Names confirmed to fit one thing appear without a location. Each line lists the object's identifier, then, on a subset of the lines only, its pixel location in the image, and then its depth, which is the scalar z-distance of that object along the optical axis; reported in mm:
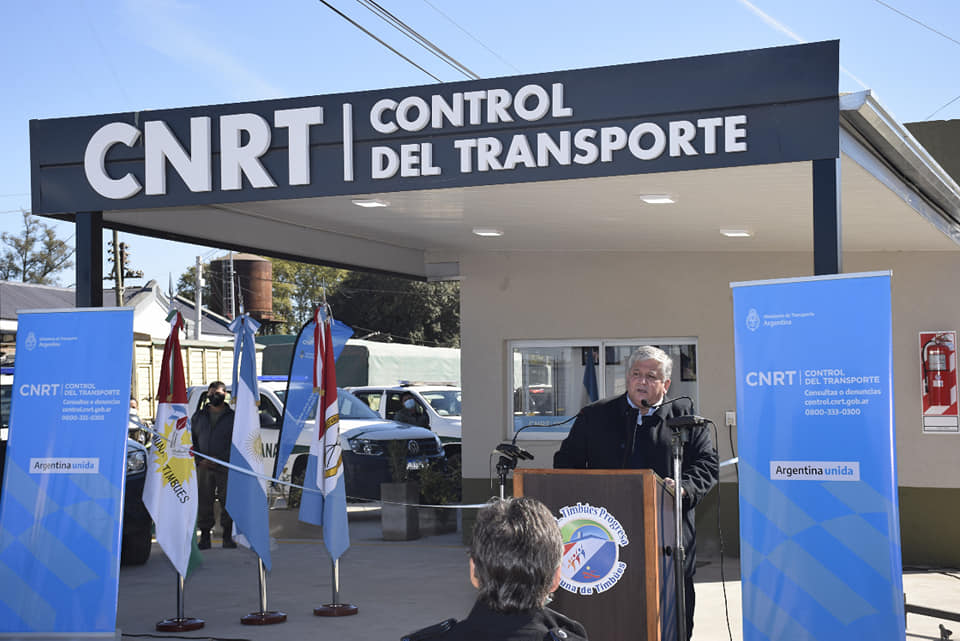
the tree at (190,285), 64812
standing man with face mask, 12195
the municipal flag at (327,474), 8406
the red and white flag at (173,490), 7930
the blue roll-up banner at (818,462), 5180
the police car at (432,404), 16344
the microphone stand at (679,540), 5375
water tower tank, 52781
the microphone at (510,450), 6230
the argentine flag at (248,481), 8367
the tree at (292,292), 60125
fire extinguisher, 10219
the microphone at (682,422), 5424
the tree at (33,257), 66750
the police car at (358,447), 14344
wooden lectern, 5309
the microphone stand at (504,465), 6262
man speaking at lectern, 5809
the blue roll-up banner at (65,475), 6707
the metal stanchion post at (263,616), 8391
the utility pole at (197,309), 42069
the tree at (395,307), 50906
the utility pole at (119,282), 31934
